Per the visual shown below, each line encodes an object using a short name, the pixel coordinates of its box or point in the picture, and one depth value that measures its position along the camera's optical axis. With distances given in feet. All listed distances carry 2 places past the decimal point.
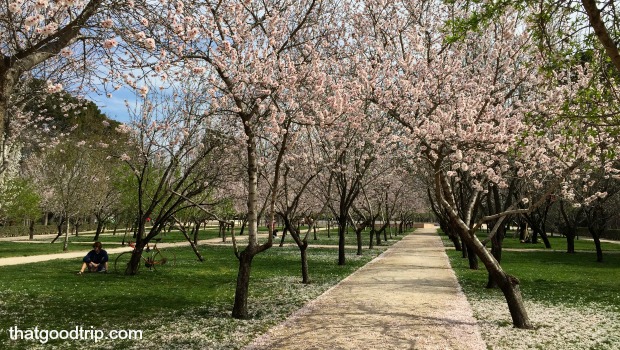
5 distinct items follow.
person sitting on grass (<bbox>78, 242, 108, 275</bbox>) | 57.00
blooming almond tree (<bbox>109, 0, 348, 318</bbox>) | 28.55
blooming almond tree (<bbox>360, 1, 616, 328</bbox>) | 33.01
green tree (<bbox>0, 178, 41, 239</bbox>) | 101.55
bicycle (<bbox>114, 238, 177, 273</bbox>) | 63.00
